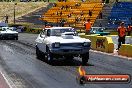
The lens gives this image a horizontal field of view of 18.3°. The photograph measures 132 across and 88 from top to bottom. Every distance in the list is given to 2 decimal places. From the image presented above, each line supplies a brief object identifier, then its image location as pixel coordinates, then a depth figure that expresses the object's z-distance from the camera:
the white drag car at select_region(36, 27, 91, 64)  18.33
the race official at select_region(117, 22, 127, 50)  25.16
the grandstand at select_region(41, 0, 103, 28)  67.94
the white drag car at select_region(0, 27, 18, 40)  43.22
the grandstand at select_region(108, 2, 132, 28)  63.26
